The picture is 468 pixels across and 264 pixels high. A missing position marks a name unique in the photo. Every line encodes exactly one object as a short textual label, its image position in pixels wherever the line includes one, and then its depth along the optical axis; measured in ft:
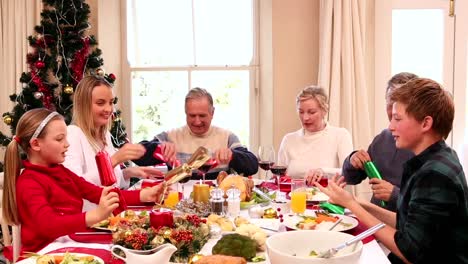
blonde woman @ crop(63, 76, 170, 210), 7.77
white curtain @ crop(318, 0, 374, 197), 12.56
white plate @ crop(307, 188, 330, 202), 7.57
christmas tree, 12.42
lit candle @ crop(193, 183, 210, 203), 7.07
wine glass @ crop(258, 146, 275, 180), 8.25
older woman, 10.19
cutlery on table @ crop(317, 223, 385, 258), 4.33
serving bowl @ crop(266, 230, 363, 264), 4.62
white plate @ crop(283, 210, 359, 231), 5.93
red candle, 5.25
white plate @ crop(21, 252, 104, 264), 4.88
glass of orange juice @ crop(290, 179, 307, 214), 6.85
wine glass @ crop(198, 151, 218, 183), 7.73
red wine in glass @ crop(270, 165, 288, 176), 8.18
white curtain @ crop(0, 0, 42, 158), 13.01
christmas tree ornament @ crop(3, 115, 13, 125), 12.23
